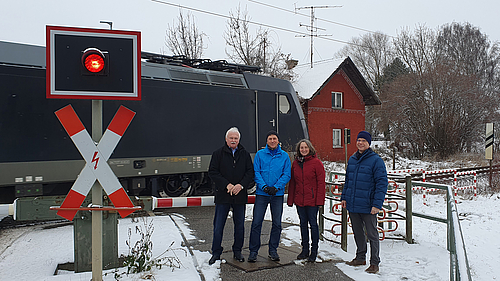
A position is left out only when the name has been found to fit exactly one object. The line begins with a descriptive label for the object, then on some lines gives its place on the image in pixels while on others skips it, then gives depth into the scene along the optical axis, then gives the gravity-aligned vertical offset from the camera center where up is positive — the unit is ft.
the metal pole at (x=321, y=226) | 20.34 -4.05
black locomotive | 23.27 +1.54
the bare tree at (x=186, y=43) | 81.05 +20.48
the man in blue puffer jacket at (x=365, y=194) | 15.72 -1.94
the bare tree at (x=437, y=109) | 92.48 +8.40
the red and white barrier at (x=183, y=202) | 15.39 -2.17
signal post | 11.08 +1.59
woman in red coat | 16.63 -1.88
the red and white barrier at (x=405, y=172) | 58.30 -3.93
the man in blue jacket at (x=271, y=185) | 16.37 -1.59
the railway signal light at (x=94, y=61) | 11.00 +2.31
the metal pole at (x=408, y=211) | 19.71 -3.26
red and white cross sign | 11.23 -0.36
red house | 87.76 +9.51
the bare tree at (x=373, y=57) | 156.25 +34.18
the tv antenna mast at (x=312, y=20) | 93.06 +29.43
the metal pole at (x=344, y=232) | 18.16 -3.94
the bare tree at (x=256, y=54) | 80.43 +18.75
